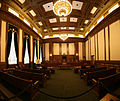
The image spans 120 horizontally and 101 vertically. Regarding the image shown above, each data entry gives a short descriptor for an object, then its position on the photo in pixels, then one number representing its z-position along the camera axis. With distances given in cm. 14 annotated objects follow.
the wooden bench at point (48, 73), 519
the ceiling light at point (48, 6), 718
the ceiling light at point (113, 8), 611
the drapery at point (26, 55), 824
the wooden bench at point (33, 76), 334
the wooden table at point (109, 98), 176
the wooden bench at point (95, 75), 356
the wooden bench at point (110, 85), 233
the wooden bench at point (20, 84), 200
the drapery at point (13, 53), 603
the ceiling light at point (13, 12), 638
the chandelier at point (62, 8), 508
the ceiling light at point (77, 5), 708
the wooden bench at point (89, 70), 462
